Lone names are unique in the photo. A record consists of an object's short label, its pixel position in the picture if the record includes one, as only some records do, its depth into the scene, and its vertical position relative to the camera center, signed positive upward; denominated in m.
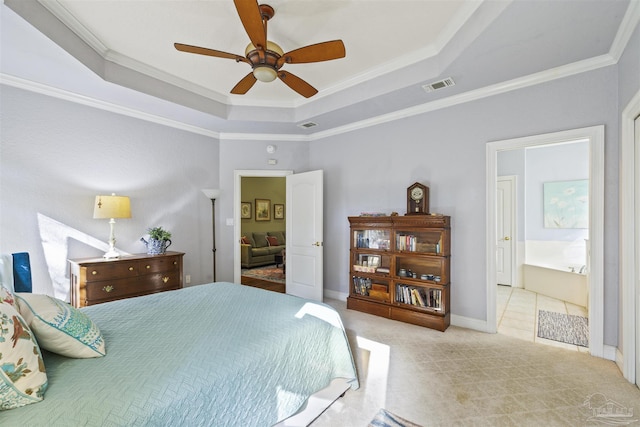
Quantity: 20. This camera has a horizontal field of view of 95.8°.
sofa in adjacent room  7.34 -0.94
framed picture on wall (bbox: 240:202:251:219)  8.24 +0.07
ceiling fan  2.03 +1.20
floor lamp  4.38 +0.15
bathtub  4.25 -1.11
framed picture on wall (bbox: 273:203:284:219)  9.12 +0.05
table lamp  3.19 +0.03
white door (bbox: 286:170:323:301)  4.42 -0.35
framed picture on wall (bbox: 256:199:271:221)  8.66 +0.08
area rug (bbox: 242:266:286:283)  6.09 -1.39
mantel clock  3.62 +0.18
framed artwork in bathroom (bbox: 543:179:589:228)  4.82 +0.16
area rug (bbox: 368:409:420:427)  1.81 -1.33
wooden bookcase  3.38 -0.71
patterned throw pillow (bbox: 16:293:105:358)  1.24 -0.52
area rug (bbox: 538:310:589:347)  3.04 -1.33
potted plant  3.64 -0.37
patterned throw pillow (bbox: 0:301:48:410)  0.97 -0.54
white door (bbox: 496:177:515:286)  5.36 -0.30
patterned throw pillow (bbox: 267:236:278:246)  8.19 -0.80
